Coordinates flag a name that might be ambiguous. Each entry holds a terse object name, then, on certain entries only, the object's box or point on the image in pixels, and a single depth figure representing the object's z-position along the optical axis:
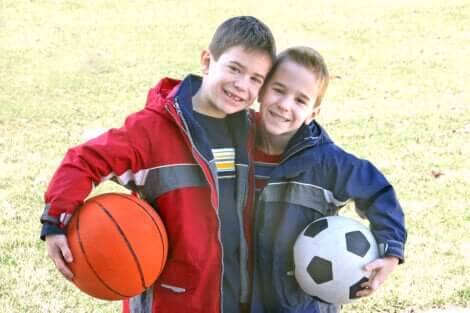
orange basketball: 5.39
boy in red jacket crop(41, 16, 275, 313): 5.66
